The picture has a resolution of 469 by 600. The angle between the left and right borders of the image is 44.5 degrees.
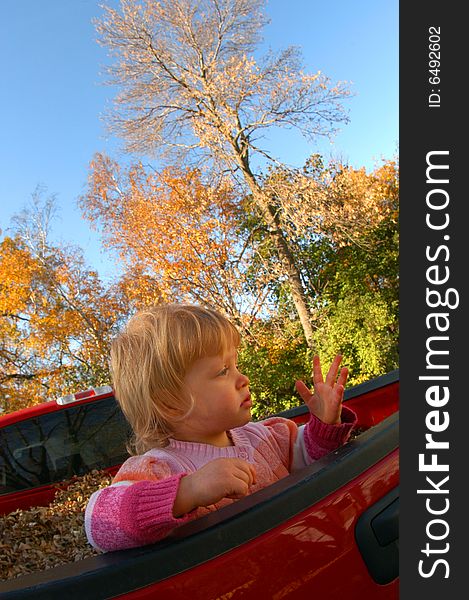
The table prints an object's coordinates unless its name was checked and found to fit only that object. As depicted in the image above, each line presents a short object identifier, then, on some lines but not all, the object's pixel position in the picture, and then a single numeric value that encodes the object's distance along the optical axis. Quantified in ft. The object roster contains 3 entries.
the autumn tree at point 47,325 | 59.31
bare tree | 40.68
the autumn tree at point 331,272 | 37.55
